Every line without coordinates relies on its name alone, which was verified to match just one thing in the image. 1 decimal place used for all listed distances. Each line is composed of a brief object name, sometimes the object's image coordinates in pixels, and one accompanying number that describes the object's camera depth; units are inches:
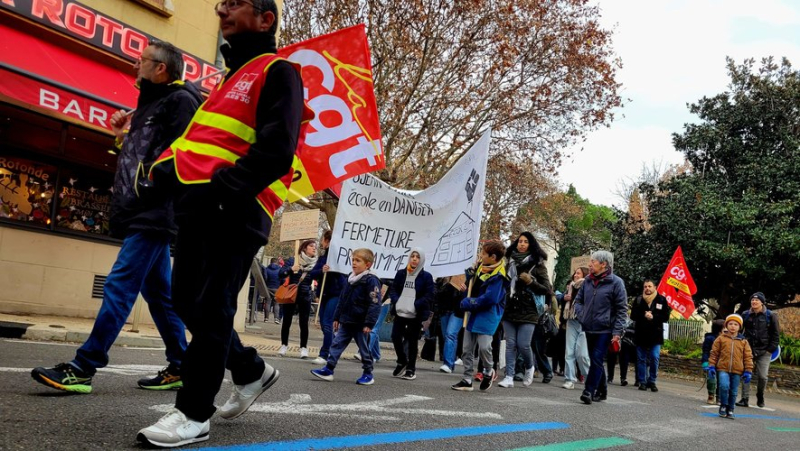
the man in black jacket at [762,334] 462.9
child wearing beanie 337.7
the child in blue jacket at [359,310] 281.1
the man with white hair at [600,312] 298.0
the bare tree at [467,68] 693.3
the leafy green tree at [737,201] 797.2
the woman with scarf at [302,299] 382.6
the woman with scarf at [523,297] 347.6
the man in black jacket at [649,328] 480.4
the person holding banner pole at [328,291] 359.3
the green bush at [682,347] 798.5
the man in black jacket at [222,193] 109.3
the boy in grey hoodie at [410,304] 333.4
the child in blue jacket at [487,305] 296.4
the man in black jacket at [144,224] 151.1
